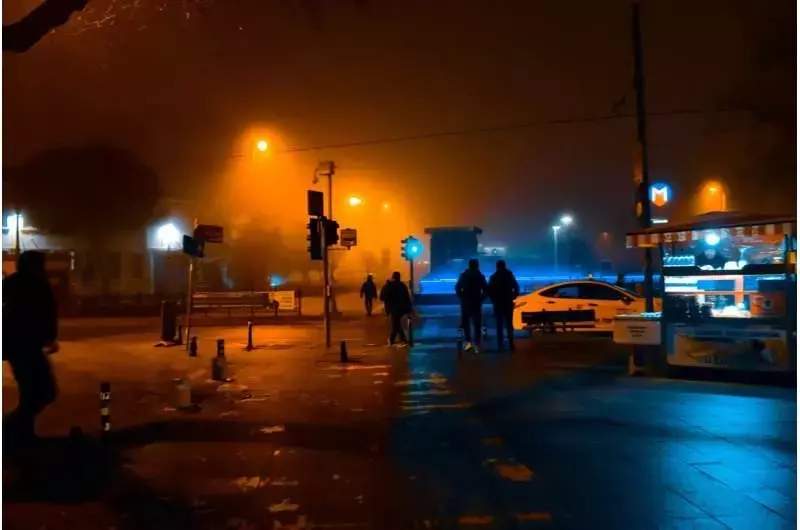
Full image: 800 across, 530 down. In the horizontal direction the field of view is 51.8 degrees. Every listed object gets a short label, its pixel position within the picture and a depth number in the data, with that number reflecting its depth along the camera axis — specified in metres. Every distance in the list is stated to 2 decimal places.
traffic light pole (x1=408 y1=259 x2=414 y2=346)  18.66
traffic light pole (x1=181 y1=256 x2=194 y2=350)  16.44
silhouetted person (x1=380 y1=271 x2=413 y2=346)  18.11
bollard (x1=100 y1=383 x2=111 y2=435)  8.15
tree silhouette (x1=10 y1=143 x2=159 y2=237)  43.22
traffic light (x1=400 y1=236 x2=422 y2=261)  28.00
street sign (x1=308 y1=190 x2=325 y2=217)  17.03
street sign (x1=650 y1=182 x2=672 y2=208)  18.11
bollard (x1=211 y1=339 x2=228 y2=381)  13.15
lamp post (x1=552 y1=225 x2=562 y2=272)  69.50
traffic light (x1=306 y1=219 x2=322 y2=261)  17.55
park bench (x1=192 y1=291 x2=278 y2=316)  35.75
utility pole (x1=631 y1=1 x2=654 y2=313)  17.09
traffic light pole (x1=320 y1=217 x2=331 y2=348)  17.56
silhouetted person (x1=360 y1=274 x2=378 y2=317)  32.41
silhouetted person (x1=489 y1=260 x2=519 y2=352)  15.59
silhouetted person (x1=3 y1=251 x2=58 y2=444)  7.77
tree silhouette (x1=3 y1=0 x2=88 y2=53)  9.11
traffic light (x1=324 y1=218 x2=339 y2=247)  17.56
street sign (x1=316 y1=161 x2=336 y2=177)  26.11
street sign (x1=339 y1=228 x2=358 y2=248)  22.30
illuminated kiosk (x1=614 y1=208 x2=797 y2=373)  11.10
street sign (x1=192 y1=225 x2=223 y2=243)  18.00
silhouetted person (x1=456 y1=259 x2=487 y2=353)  15.79
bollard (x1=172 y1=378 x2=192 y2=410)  10.27
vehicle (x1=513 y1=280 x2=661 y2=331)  20.61
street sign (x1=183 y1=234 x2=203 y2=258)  17.42
